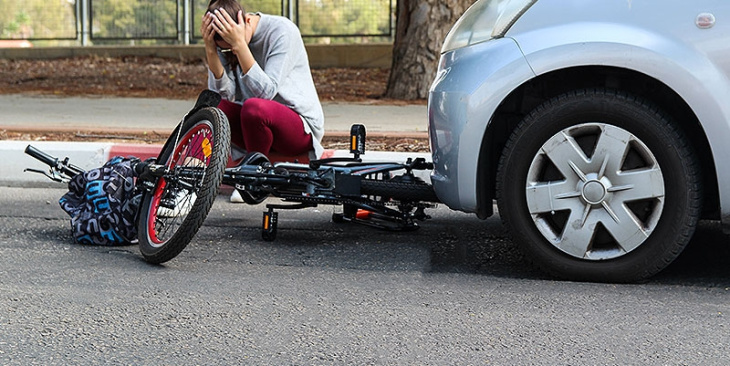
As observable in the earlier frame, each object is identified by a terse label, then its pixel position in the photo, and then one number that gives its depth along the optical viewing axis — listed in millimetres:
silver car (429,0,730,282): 3902
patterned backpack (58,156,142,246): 4898
